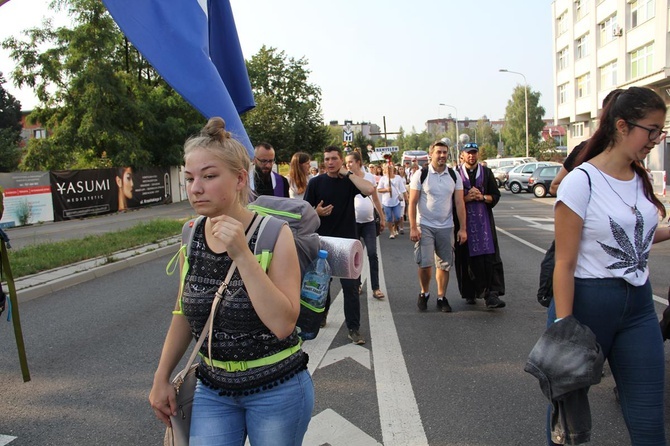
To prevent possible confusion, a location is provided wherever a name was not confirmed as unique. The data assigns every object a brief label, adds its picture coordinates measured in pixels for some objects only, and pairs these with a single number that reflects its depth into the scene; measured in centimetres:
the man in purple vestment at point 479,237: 634
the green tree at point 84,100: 2909
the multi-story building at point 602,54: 3091
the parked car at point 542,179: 2856
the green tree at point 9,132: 4544
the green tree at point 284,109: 3956
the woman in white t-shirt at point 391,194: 1355
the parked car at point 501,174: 3868
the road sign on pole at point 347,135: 2583
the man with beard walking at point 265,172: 571
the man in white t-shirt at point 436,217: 629
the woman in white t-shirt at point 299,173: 649
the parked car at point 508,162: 4687
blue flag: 268
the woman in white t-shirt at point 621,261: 232
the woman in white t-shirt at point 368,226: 685
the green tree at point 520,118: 9238
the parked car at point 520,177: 3281
